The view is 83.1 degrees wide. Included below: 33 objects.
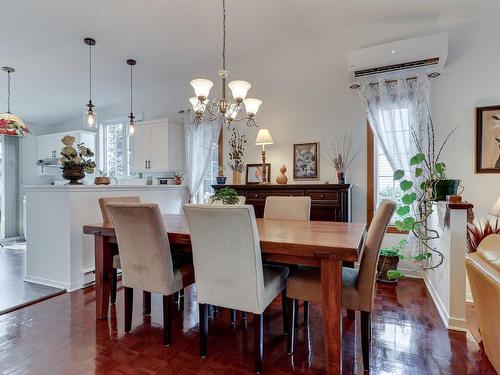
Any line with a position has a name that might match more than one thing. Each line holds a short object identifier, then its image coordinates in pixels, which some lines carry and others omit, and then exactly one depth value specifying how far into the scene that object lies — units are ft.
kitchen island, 10.17
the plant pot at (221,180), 14.20
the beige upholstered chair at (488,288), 4.22
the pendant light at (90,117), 9.82
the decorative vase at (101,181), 11.89
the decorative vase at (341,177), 11.72
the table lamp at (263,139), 12.85
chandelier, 7.50
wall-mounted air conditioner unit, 9.73
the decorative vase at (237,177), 14.03
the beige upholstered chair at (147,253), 6.26
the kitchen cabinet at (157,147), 15.39
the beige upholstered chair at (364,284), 5.58
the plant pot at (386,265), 10.67
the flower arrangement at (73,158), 10.64
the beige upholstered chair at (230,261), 5.25
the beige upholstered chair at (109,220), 8.09
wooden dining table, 5.12
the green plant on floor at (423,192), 9.05
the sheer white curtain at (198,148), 15.01
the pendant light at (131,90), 11.64
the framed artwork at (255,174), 13.75
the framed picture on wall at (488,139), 9.85
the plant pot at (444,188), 8.49
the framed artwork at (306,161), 12.84
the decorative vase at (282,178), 12.74
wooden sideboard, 11.06
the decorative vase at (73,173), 10.73
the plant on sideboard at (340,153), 11.96
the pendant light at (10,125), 12.14
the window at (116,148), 17.88
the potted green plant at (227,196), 7.82
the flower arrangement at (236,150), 14.06
